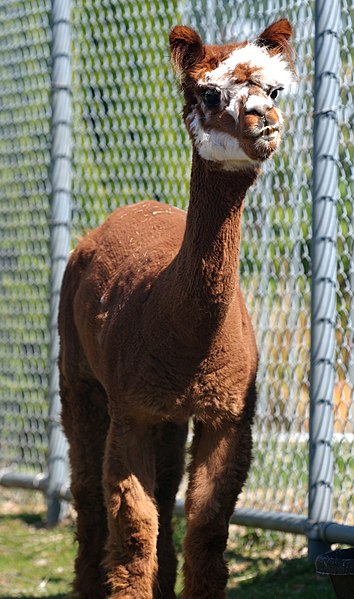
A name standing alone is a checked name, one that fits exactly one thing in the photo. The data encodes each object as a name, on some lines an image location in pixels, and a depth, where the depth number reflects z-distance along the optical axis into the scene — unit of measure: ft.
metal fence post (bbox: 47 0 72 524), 46.01
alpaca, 24.59
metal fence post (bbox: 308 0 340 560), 33.63
